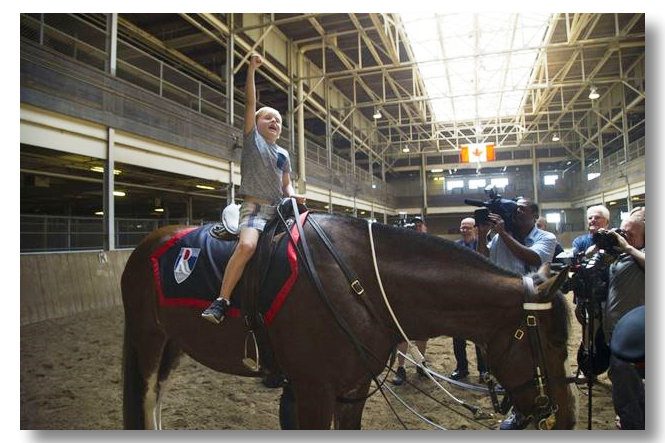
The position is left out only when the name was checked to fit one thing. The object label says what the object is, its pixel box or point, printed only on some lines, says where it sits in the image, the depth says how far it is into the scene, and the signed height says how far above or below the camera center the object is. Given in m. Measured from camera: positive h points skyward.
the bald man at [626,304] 1.93 -0.44
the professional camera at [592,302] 1.91 -0.41
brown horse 1.48 -0.38
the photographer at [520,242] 2.27 -0.10
